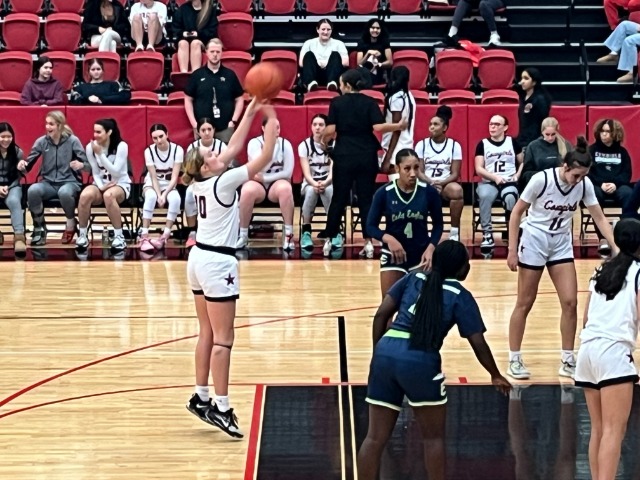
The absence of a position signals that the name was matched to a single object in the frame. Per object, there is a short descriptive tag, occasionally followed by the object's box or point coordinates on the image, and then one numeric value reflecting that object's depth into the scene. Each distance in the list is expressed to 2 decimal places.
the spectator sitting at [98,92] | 17.02
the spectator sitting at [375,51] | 17.64
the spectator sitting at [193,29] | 17.80
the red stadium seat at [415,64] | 18.06
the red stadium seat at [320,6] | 19.67
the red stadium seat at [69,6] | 19.55
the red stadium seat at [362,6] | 19.67
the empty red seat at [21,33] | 18.72
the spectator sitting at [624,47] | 18.66
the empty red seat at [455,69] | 18.22
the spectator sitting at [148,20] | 18.39
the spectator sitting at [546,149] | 14.11
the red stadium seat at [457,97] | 17.52
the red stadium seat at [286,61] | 17.97
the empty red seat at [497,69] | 18.27
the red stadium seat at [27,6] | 19.53
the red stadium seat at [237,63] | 17.73
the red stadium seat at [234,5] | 19.39
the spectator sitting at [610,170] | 14.47
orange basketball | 7.62
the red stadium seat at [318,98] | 17.16
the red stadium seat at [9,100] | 17.32
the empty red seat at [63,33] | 18.77
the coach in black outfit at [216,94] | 16.12
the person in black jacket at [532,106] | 15.06
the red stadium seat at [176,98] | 17.31
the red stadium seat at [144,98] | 17.45
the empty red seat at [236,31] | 18.69
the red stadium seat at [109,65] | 17.81
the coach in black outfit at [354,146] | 14.12
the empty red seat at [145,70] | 18.00
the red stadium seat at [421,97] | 17.42
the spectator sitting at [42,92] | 16.97
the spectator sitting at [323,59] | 17.61
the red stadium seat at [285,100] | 17.25
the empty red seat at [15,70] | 17.81
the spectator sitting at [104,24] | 18.39
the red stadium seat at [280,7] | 19.62
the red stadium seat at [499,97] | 17.45
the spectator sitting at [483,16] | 19.06
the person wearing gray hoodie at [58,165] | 15.02
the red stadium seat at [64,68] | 17.97
